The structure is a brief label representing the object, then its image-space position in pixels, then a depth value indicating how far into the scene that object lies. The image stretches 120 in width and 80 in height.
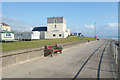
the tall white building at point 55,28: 46.58
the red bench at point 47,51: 10.39
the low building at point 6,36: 21.64
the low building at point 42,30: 47.99
